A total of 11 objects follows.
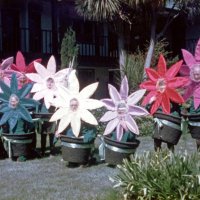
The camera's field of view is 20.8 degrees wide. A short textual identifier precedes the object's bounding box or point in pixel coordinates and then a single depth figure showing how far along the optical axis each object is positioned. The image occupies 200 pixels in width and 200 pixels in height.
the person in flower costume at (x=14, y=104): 9.35
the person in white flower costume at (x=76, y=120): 8.49
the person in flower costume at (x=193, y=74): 7.73
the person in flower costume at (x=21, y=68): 9.88
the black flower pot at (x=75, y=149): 8.76
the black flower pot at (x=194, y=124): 8.30
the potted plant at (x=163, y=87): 7.80
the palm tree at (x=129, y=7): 18.17
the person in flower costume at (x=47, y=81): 9.20
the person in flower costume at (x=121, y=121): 8.32
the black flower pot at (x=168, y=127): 8.50
